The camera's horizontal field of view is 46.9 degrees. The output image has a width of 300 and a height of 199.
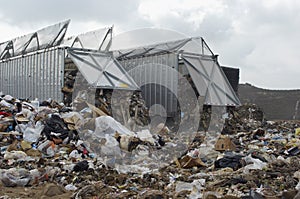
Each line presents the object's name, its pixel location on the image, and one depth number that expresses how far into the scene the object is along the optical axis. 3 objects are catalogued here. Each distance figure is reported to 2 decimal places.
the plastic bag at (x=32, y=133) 6.68
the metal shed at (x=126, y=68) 10.52
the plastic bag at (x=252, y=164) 5.03
